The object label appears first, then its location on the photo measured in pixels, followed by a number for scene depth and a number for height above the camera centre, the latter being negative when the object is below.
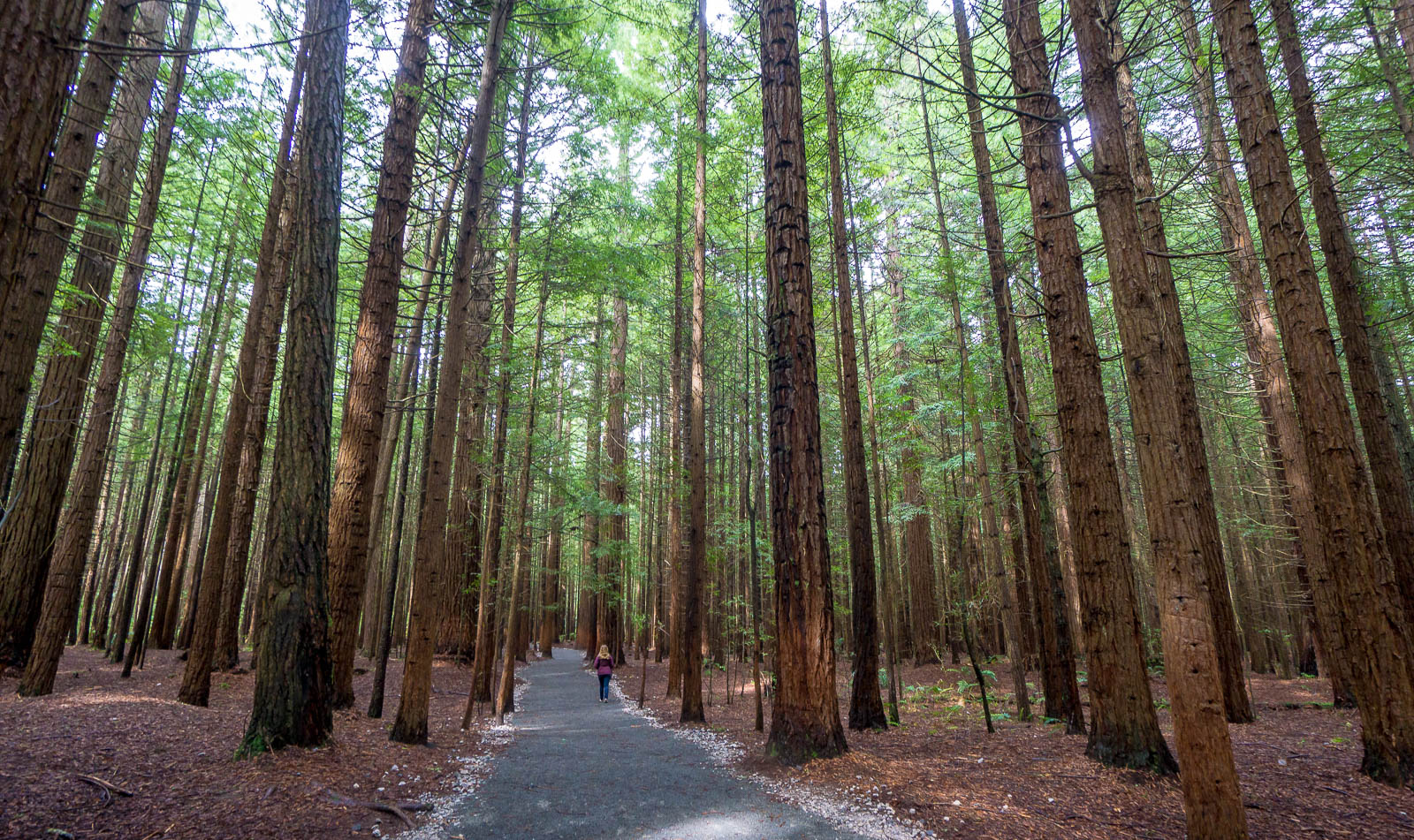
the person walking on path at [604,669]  14.44 -2.35
